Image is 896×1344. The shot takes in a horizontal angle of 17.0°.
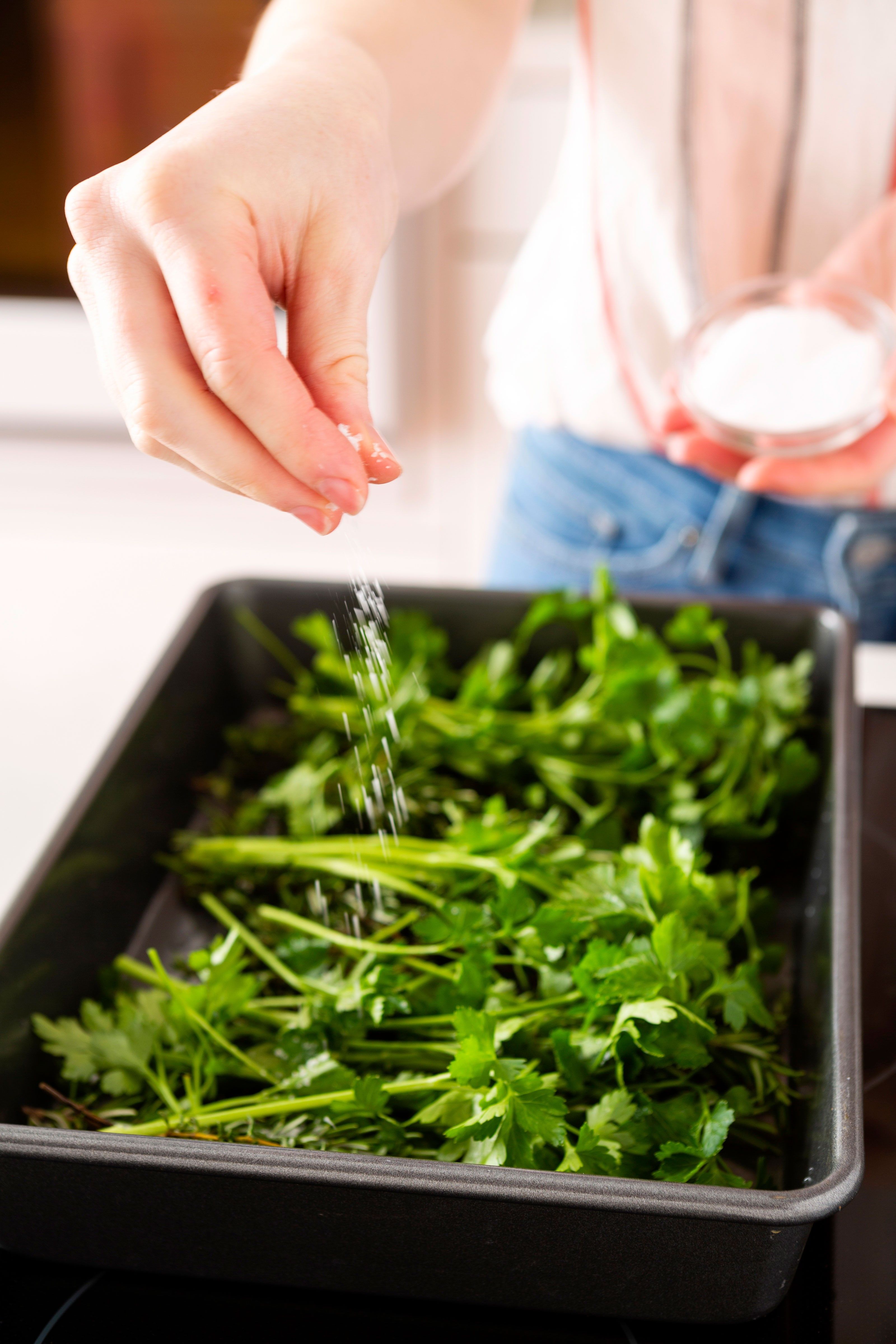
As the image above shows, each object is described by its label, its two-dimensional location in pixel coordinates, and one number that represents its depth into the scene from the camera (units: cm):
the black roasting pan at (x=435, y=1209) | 71
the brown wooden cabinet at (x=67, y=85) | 198
